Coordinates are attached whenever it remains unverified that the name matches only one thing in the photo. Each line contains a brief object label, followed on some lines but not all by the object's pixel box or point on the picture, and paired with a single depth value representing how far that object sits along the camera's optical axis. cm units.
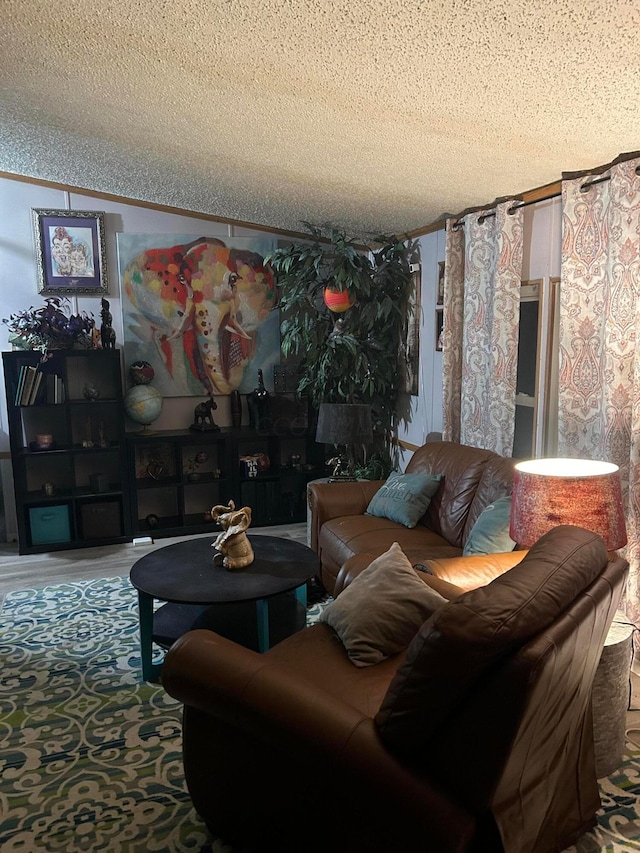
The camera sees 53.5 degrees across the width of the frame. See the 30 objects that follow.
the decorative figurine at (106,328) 467
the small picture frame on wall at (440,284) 424
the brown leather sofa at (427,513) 327
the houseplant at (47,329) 445
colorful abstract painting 500
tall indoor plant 456
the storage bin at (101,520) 474
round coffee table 272
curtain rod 274
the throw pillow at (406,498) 356
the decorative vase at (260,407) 521
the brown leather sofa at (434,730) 129
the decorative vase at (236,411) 524
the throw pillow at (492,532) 276
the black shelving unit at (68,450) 455
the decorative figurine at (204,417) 509
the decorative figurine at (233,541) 297
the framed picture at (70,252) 478
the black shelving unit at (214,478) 502
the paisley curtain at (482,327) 338
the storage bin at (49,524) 461
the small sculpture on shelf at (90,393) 472
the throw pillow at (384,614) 209
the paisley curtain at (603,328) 261
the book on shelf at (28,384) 450
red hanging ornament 452
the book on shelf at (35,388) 454
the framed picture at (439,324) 430
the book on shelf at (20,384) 449
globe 491
